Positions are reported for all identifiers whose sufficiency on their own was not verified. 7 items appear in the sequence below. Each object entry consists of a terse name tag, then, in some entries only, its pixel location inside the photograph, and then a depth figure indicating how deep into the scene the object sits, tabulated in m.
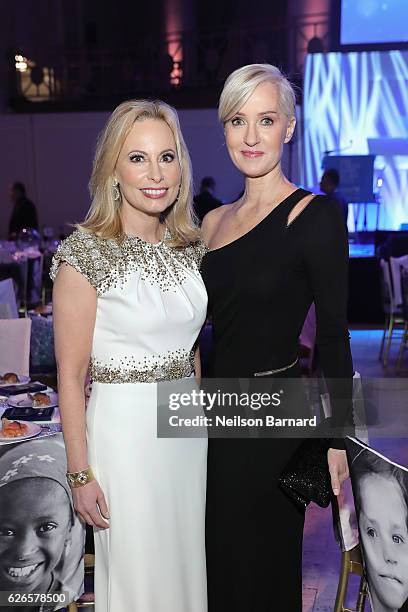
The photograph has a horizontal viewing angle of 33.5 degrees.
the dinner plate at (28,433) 2.07
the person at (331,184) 7.42
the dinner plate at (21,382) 2.79
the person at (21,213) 8.78
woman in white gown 1.68
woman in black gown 1.72
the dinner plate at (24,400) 2.49
